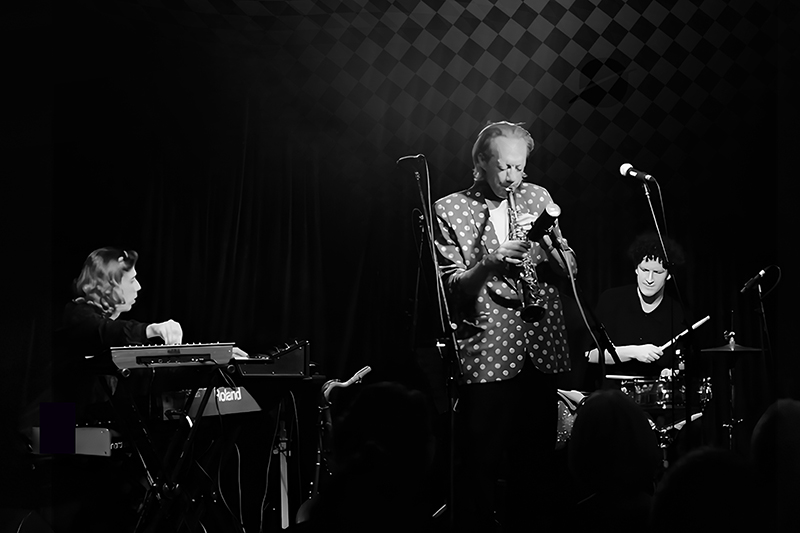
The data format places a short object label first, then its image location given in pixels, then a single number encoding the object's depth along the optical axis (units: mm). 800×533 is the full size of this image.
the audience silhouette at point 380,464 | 2439
